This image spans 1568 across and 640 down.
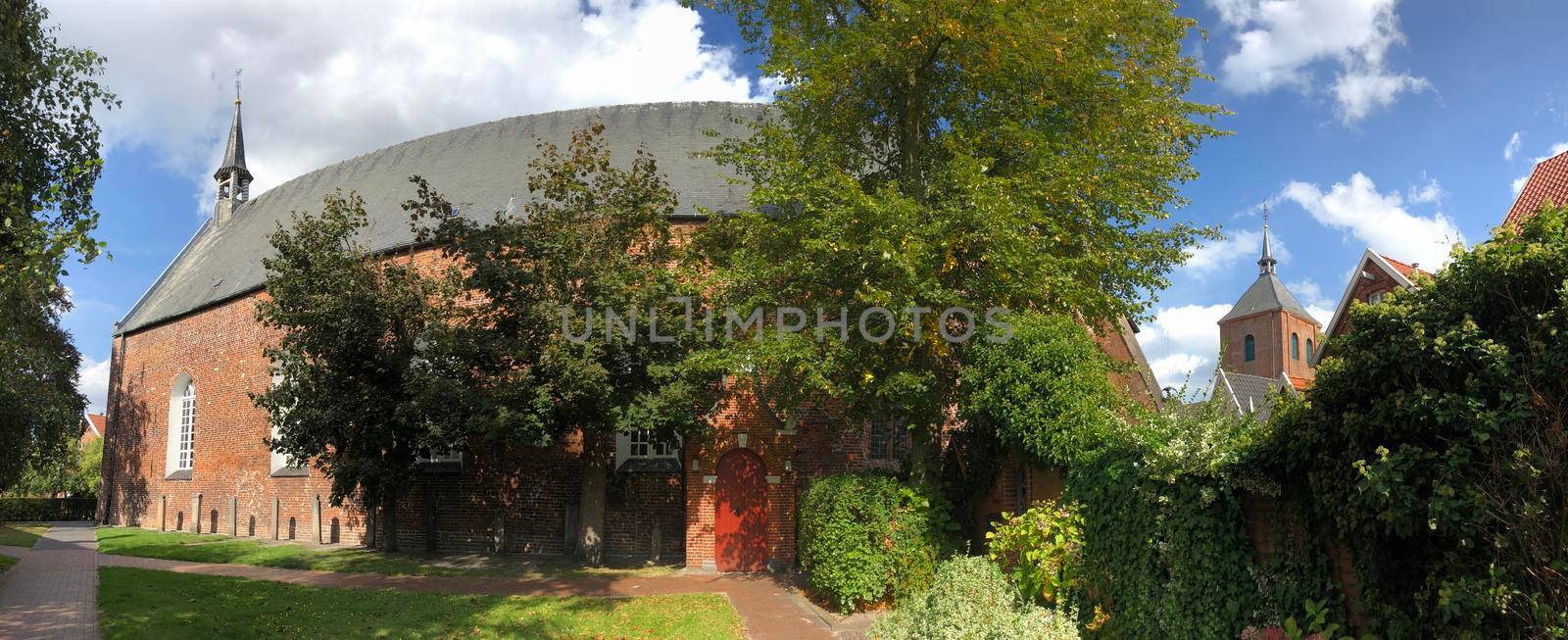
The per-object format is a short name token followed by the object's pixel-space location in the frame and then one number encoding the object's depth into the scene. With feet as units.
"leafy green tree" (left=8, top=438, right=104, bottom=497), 132.98
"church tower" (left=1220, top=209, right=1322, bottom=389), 184.34
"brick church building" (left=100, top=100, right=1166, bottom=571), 58.54
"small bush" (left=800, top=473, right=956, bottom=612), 41.75
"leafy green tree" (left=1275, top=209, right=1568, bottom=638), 16.46
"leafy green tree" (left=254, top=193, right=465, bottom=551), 57.00
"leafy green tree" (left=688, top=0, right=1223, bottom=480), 41.45
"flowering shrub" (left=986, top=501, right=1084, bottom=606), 32.19
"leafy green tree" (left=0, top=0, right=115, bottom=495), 31.40
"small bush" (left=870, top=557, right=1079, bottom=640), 26.68
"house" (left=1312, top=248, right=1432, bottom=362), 91.50
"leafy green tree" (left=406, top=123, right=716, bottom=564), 51.08
